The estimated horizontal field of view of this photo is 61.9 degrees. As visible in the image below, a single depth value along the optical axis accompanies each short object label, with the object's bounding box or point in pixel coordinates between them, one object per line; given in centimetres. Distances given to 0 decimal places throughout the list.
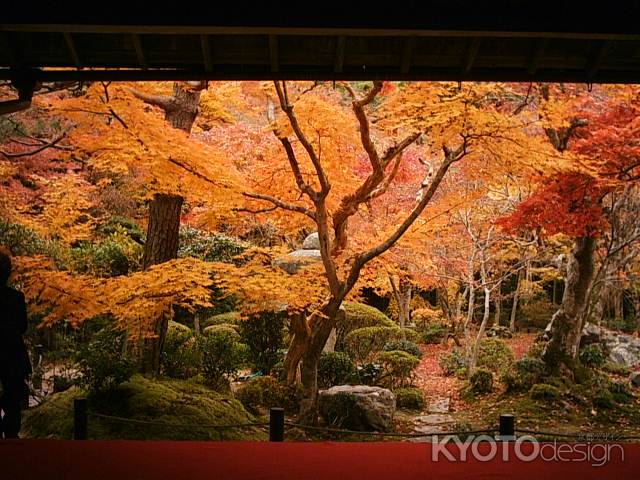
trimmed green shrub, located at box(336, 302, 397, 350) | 1205
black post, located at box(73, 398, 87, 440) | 422
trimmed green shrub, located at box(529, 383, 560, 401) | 937
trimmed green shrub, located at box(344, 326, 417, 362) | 1184
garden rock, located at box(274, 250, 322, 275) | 958
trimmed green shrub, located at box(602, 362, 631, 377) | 1209
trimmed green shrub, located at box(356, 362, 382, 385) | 1040
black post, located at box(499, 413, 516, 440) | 385
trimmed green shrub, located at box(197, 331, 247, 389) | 880
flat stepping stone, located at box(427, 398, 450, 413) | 1000
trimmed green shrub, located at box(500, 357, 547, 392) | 992
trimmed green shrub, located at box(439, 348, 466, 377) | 1277
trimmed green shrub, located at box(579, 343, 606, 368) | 1112
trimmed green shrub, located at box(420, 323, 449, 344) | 1664
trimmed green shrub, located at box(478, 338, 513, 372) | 1253
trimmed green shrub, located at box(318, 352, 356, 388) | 994
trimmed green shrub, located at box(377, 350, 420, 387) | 1084
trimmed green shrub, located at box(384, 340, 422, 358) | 1238
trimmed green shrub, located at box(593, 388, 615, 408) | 924
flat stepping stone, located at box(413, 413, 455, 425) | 920
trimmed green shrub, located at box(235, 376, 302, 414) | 869
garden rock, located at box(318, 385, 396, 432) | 838
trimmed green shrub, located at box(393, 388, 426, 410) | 1017
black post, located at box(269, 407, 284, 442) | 404
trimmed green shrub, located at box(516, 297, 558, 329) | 1814
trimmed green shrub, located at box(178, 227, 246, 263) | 1298
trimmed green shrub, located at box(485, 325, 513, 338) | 1709
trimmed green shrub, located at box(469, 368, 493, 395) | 1052
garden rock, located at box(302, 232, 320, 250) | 1106
